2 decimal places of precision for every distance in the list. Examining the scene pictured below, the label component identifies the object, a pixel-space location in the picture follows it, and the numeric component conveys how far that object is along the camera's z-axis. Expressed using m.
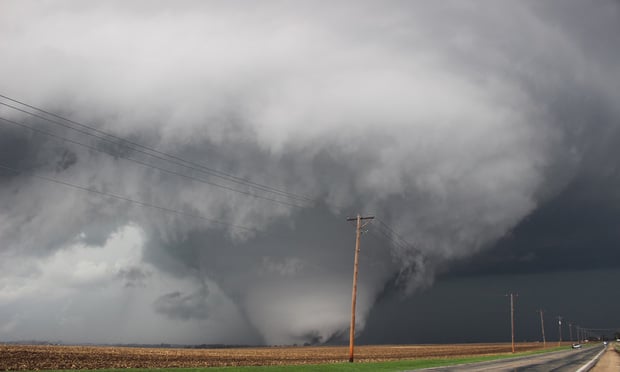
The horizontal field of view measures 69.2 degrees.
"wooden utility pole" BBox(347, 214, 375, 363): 50.75
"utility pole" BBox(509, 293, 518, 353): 116.93
